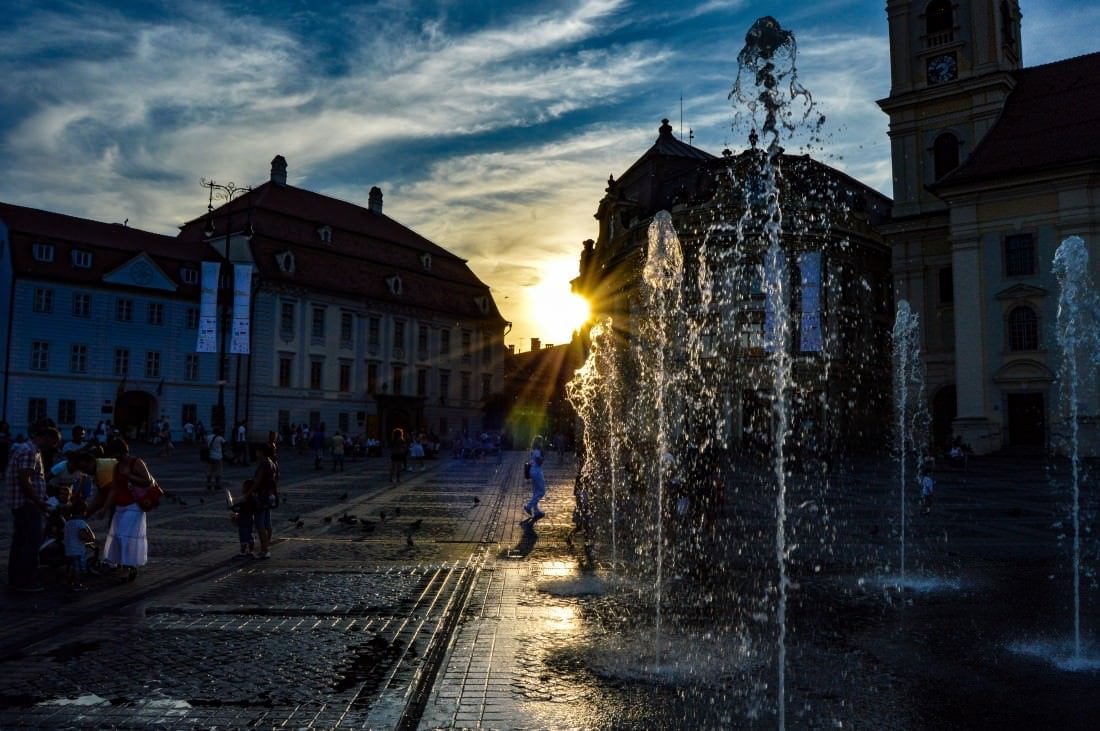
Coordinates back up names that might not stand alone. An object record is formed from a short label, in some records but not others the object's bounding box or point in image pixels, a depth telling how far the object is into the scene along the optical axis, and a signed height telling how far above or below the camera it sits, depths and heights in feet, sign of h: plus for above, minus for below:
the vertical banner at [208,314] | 122.62 +16.70
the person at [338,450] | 97.47 -2.27
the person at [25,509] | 28.50 -2.81
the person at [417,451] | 112.37 -2.57
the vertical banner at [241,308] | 114.93 +16.82
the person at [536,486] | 50.33 -3.17
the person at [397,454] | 84.58 -2.27
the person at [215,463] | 68.28 -2.77
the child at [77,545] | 30.60 -4.31
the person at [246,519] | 36.99 -3.96
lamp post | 101.77 +22.33
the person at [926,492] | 54.75 -3.47
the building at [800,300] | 148.66 +24.91
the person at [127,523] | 30.89 -3.53
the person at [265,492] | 37.24 -2.81
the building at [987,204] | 112.68 +33.25
